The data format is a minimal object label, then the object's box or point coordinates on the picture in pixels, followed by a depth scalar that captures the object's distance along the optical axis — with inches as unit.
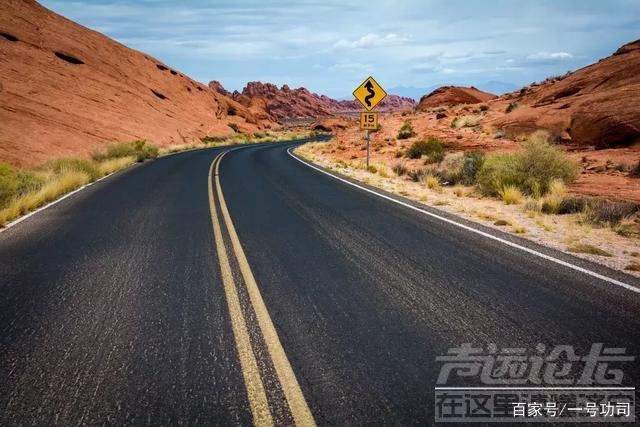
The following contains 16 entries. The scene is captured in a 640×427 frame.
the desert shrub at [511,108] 1204.7
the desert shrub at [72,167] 648.4
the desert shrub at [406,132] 1289.4
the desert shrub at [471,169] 559.8
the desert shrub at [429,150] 773.9
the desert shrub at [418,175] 615.7
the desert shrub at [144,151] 1014.3
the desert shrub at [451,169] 584.7
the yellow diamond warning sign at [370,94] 703.1
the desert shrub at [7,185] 405.4
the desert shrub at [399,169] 703.1
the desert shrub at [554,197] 376.8
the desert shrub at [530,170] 480.1
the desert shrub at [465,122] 1200.2
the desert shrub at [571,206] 373.7
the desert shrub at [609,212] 327.4
